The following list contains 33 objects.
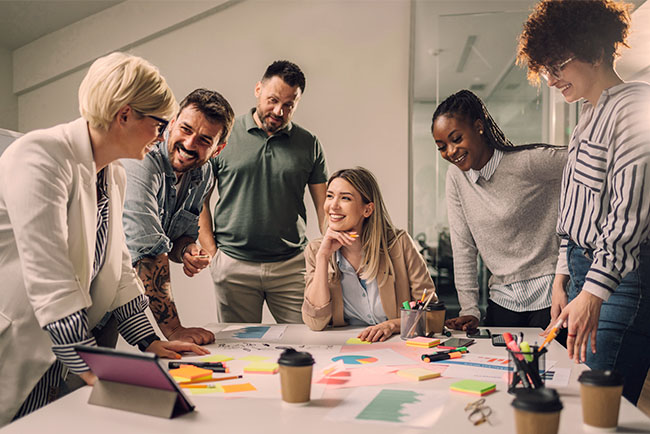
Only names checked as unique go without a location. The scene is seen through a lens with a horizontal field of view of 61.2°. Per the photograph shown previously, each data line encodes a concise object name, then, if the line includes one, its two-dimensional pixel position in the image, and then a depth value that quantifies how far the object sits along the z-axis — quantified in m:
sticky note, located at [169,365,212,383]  1.23
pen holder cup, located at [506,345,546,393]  1.10
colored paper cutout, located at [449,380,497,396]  1.13
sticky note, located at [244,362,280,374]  1.31
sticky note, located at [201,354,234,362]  1.43
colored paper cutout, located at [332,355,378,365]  1.41
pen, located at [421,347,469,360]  1.49
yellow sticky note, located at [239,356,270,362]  1.43
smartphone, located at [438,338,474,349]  1.60
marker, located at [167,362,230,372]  1.32
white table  0.95
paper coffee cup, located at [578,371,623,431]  0.92
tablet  0.97
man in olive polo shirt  2.72
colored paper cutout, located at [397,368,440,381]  1.25
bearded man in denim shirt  1.81
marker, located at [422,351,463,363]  1.41
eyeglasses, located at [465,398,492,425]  0.99
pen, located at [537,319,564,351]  1.17
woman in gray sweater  2.02
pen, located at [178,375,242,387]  1.21
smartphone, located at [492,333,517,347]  1.62
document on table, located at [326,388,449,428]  0.99
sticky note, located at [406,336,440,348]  1.61
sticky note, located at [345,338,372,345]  1.69
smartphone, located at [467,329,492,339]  1.75
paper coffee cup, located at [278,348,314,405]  1.06
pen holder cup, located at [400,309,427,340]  1.74
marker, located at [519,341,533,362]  1.10
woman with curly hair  1.33
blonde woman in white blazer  1.16
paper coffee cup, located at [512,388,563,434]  0.83
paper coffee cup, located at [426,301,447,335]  1.79
